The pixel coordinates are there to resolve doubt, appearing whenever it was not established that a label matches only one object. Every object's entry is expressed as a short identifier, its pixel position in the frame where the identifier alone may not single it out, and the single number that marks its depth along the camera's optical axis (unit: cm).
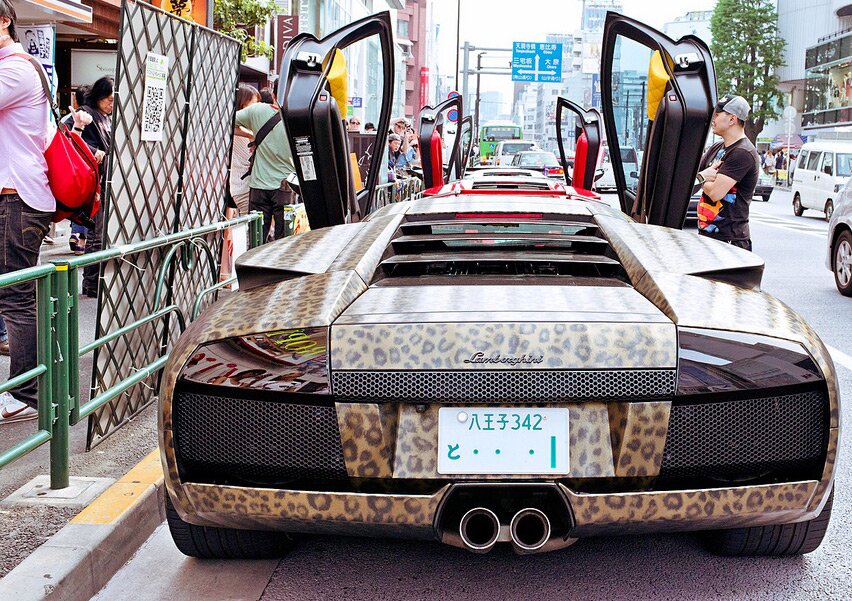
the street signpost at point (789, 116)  4518
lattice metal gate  448
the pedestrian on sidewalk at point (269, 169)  925
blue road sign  5212
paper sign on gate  478
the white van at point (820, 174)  2450
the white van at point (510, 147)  4194
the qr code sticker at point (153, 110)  480
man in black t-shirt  628
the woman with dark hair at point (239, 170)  1031
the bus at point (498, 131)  5878
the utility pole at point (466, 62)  5016
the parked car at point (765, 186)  3516
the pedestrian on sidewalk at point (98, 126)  844
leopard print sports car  260
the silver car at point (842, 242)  1026
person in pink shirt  443
